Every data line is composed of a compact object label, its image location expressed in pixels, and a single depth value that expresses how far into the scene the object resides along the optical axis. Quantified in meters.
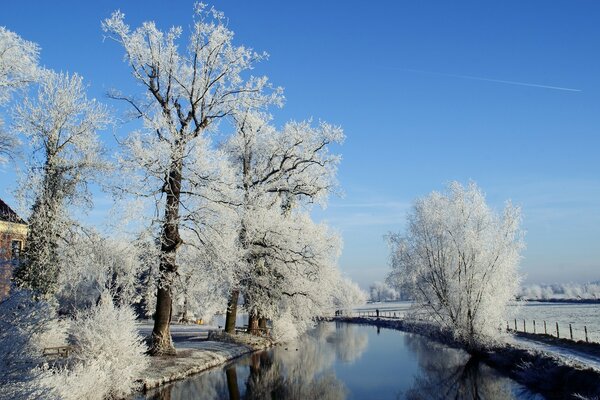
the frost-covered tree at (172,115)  19.31
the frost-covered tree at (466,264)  25.52
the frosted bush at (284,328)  33.44
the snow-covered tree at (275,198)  27.39
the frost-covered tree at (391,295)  195.50
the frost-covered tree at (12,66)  15.79
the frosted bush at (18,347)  7.82
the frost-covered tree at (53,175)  21.12
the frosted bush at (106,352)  13.74
